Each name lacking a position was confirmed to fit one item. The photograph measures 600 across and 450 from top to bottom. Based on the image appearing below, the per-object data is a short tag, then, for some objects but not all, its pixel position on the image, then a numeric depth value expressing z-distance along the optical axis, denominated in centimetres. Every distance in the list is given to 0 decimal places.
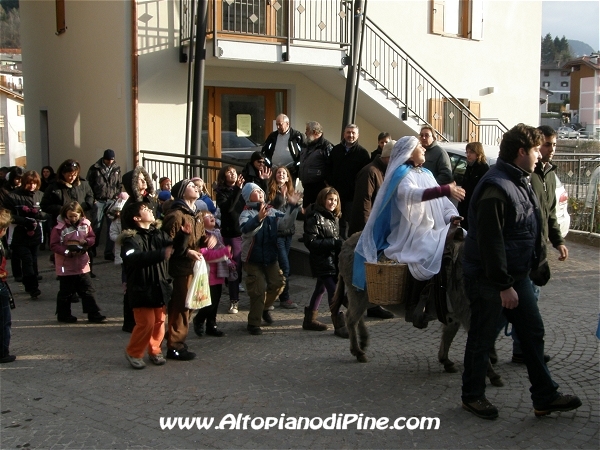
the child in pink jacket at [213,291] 737
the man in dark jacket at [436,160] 933
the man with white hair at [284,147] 1067
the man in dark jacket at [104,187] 1200
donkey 555
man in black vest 472
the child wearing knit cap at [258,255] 739
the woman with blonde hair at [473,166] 909
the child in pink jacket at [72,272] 815
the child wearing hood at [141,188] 952
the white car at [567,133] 6736
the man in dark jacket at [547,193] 595
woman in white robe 566
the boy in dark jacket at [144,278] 626
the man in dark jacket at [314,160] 995
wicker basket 573
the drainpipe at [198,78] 1187
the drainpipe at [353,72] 1213
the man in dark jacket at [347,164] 938
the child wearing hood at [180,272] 653
